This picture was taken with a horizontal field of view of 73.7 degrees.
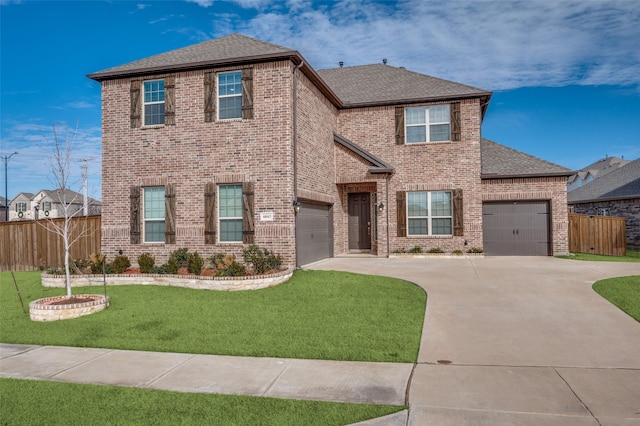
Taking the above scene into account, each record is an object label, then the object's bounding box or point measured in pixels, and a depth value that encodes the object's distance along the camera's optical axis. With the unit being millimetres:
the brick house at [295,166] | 12828
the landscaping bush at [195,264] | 11656
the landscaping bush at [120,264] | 12336
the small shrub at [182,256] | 12697
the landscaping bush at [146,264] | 12203
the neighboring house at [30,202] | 53406
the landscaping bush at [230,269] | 10938
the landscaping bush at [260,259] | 11406
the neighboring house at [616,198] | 21547
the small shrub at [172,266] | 11852
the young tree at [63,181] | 8828
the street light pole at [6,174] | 43812
